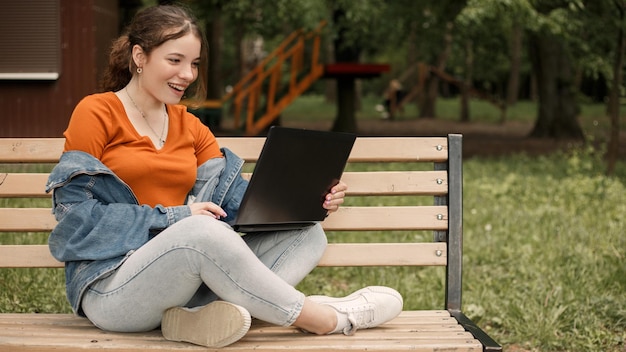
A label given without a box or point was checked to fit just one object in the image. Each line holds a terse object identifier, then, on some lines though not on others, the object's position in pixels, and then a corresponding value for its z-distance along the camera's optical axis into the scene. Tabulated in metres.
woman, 2.91
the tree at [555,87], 16.70
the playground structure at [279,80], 17.58
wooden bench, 3.47
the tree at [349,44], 16.69
